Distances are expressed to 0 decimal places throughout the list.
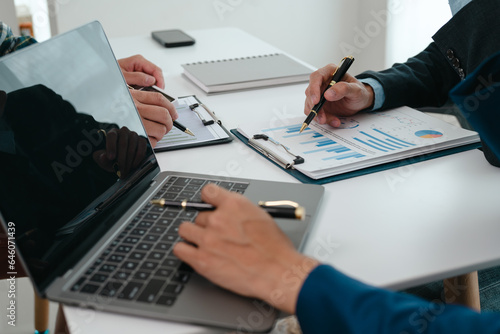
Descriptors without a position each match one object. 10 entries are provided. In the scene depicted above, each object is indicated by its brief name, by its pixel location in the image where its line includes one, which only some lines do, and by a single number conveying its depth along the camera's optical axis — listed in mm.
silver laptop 615
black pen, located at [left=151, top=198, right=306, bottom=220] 687
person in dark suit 962
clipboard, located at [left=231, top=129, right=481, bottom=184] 916
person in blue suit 571
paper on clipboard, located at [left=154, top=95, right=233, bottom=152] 1068
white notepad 1385
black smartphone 1794
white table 674
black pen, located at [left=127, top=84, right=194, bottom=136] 1104
